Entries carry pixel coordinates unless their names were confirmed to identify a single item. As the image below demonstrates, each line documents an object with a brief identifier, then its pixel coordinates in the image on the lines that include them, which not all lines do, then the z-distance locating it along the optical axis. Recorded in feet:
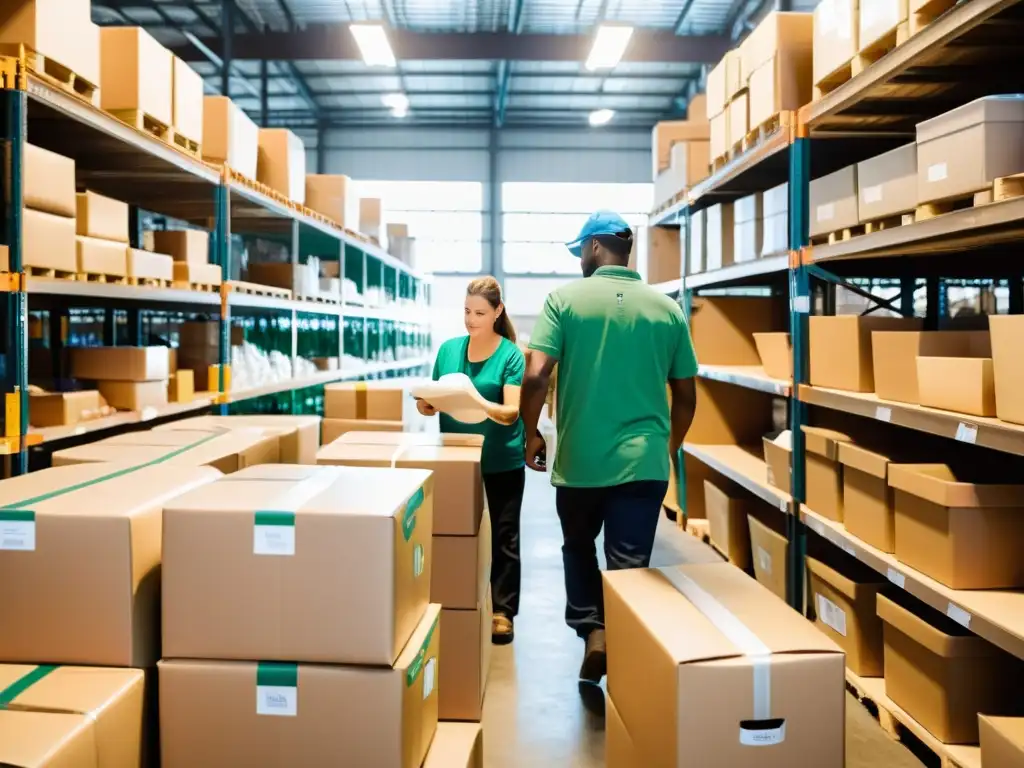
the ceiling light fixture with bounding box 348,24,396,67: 29.22
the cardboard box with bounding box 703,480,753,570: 17.54
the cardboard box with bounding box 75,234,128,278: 11.96
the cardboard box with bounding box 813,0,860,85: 11.48
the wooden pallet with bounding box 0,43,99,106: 10.59
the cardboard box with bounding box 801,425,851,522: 12.19
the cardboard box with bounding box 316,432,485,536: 9.65
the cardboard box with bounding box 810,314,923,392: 11.76
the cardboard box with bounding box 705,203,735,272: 18.25
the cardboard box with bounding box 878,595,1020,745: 9.05
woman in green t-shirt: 12.71
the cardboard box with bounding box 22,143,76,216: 10.59
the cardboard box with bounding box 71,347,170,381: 13.70
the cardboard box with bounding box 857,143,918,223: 10.62
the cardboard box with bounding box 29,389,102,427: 11.84
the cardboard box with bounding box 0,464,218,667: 5.79
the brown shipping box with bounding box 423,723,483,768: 6.95
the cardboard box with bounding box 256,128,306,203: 21.45
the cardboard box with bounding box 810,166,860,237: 11.96
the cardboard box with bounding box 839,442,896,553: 10.65
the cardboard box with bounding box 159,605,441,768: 5.76
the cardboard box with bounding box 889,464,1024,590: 8.99
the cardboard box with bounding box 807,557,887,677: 11.41
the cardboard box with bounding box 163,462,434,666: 5.79
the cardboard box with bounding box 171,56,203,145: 14.88
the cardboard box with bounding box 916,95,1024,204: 8.69
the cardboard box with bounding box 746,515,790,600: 14.10
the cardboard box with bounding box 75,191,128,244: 12.51
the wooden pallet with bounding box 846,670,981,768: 8.94
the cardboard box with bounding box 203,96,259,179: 17.42
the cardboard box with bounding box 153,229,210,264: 15.80
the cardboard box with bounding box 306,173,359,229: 26.23
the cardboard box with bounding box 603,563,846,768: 5.92
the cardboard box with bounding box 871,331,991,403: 10.19
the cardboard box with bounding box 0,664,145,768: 4.84
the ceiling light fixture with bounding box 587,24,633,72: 30.17
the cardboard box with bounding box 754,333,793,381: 14.75
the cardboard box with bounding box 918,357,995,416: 8.75
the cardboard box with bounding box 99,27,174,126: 13.42
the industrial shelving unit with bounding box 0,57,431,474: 10.30
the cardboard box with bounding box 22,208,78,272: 10.59
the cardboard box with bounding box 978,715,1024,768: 6.43
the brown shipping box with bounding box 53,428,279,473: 8.88
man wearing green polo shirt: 10.34
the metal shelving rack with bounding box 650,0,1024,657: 8.64
